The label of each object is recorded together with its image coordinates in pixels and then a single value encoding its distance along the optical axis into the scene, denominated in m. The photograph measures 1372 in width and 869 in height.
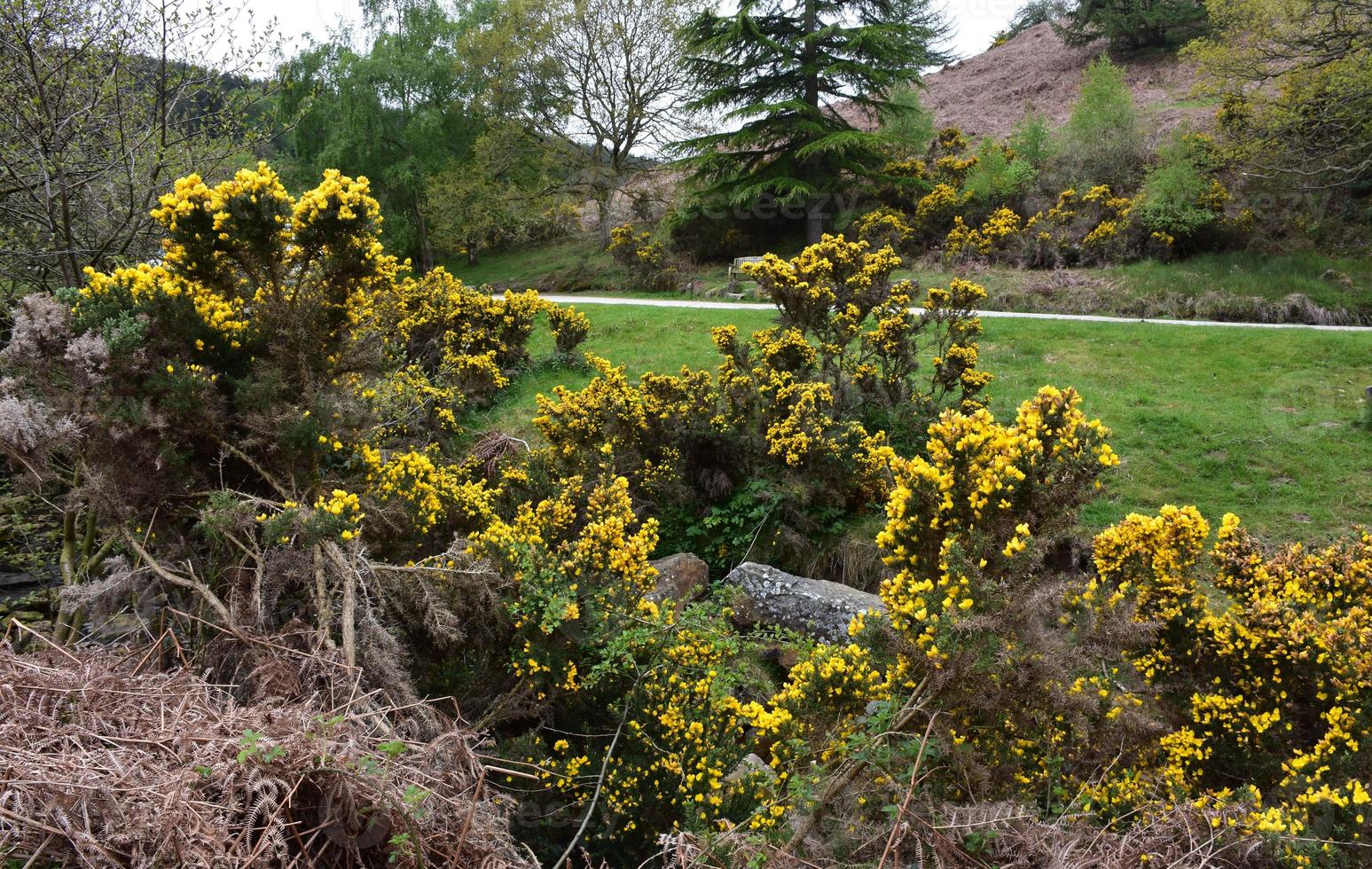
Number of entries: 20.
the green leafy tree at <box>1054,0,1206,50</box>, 23.86
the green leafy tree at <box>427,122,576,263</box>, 23.06
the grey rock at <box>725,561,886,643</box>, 6.30
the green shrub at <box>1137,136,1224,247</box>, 14.88
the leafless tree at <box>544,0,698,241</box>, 22.66
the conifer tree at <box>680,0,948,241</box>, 18.12
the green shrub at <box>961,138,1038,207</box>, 18.38
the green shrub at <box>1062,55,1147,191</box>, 17.69
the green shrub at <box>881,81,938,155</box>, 20.69
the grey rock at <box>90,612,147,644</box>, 3.52
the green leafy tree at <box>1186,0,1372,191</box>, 11.42
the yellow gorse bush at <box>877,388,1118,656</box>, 2.63
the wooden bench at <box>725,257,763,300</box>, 16.65
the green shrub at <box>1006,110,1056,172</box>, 19.39
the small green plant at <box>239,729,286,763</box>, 1.96
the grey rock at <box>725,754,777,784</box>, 3.82
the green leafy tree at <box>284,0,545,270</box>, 22.70
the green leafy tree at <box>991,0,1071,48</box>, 31.74
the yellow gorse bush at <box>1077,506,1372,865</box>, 2.89
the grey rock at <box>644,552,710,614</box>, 6.56
